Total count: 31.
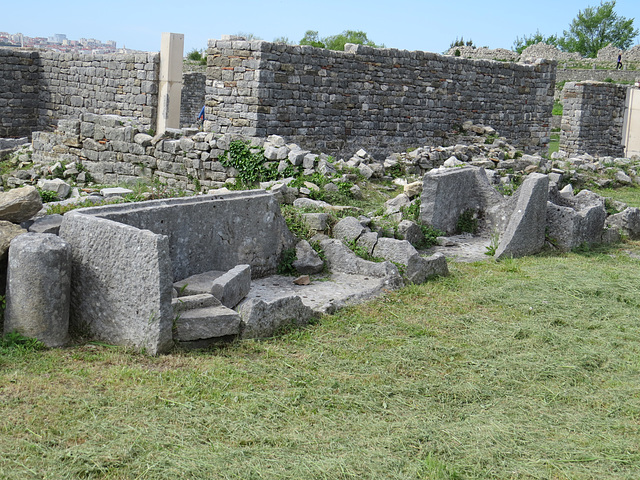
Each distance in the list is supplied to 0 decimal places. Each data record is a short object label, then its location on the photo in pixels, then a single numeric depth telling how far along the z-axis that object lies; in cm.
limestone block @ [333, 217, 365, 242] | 757
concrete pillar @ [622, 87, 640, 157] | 2384
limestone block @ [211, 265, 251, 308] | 534
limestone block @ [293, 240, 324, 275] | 690
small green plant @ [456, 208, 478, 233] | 970
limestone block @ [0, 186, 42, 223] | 528
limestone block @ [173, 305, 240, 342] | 477
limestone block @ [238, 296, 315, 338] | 505
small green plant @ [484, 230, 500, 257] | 845
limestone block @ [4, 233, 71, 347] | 448
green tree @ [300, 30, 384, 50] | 5172
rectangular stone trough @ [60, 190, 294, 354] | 453
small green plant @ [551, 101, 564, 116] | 3779
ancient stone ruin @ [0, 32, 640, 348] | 472
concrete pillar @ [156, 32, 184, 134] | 1625
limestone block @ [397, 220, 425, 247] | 832
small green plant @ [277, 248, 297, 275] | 693
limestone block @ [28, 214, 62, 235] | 521
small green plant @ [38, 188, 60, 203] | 986
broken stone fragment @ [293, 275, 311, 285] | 661
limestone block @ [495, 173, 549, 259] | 823
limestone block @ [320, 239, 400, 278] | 686
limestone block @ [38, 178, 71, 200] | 1034
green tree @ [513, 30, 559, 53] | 7662
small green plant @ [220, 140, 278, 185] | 1199
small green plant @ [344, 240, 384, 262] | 729
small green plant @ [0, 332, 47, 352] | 446
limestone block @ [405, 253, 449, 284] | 687
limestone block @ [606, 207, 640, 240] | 992
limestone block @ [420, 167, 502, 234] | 897
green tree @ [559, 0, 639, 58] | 7319
